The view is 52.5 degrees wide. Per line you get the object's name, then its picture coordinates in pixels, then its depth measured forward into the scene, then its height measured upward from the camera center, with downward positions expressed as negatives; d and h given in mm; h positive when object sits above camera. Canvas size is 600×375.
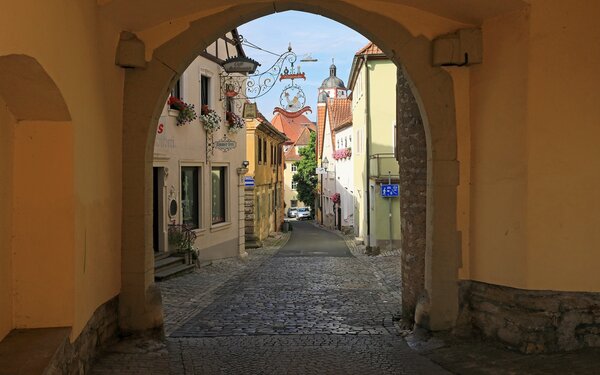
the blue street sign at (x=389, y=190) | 20312 -182
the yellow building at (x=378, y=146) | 20812 +1357
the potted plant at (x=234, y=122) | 17516 +1876
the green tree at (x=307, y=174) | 51406 +941
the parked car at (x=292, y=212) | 60788 -2684
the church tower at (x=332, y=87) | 62375 +10881
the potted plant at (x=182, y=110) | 13430 +1740
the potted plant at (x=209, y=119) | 15484 +1730
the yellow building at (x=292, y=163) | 67500 +2512
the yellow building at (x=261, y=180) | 23188 +260
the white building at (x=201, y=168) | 13227 +470
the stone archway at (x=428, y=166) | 6242 +198
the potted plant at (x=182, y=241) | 13383 -1212
